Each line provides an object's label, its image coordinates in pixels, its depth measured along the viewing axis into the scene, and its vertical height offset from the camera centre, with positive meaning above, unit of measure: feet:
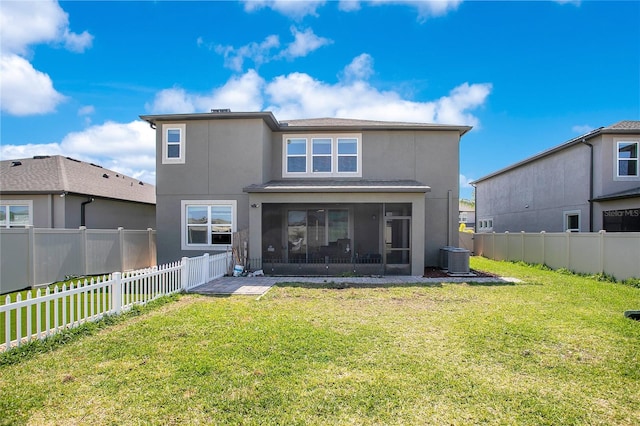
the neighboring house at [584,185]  46.42 +5.40
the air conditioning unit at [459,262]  39.45 -5.46
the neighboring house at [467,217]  149.07 +0.39
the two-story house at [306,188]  39.81 +3.61
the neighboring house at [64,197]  44.60 +2.90
